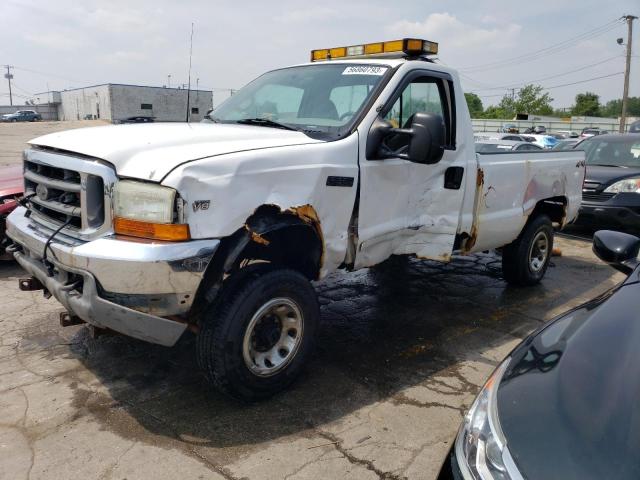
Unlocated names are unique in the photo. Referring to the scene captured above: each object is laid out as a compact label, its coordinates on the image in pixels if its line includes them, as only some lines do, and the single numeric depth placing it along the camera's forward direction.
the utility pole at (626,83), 40.56
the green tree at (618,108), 112.84
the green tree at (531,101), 82.06
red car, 5.62
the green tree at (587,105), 94.06
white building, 45.66
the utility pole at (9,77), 102.50
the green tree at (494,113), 86.90
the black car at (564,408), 1.58
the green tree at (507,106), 86.22
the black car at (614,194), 8.26
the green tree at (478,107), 87.15
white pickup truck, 2.80
